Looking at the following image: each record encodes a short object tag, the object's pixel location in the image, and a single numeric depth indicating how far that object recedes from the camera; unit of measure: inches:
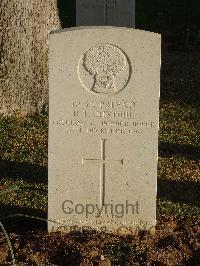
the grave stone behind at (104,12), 398.6
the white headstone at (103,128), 171.2
